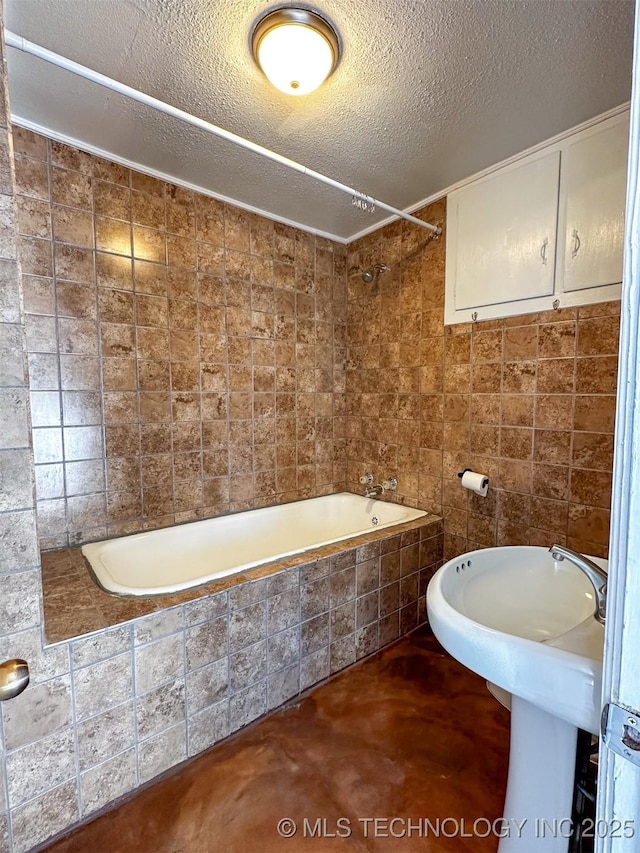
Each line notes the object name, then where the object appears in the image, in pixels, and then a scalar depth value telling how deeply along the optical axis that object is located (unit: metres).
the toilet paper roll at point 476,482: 1.95
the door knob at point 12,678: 0.86
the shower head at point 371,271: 2.50
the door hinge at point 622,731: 0.44
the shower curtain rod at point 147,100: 1.03
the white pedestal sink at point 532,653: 0.69
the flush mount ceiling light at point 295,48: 1.16
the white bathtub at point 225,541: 1.80
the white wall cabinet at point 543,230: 1.55
